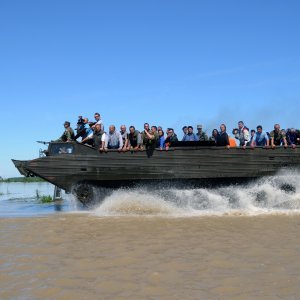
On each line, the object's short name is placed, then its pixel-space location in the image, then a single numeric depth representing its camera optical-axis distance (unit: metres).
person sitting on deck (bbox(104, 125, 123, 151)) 13.38
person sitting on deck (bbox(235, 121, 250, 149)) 13.66
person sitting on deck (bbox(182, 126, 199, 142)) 13.58
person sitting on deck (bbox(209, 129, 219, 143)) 13.46
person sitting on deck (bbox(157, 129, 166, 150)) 13.57
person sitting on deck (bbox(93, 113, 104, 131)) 13.69
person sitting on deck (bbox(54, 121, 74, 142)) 13.67
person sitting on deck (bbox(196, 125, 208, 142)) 13.84
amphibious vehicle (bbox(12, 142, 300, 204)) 13.16
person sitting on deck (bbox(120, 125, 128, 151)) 13.51
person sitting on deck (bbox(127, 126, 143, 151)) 13.36
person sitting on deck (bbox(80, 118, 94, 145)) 13.51
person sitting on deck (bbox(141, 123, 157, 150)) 12.87
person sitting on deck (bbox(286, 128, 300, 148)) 13.48
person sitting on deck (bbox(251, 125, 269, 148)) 13.44
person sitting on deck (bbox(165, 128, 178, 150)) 13.39
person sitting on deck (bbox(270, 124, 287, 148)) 13.44
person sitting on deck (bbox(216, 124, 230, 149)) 13.31
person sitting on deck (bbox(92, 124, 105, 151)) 13.24
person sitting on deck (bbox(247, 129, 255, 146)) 13.54
